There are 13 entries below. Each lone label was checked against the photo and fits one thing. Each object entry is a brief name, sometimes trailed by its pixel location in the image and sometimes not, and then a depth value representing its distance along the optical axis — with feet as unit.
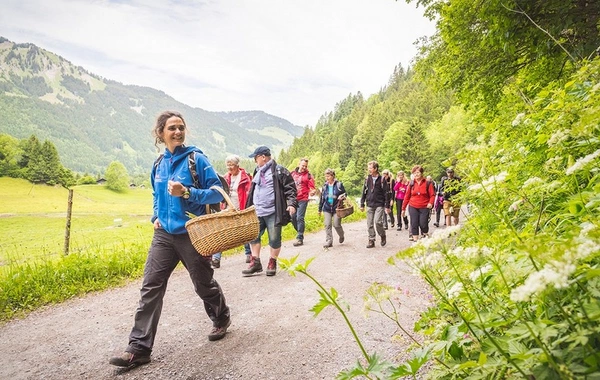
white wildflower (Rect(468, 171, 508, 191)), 6.69
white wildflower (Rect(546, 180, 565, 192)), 5.82
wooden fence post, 26.71
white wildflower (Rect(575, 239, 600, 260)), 2.94
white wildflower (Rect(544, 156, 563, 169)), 6.78
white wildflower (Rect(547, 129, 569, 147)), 5.62
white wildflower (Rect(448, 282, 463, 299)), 5.03
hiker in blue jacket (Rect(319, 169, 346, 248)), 30.45
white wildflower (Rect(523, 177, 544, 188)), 6.13
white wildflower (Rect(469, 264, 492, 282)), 5.00
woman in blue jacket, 10.96
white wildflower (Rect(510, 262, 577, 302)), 2.87
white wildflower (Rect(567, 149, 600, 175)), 4.71
